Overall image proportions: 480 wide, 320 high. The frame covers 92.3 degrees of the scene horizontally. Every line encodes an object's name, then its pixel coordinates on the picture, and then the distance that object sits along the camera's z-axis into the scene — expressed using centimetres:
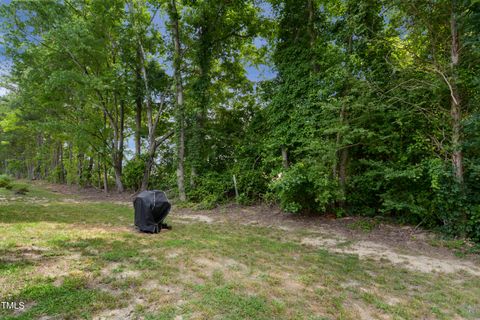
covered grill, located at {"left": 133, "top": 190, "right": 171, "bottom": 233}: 520
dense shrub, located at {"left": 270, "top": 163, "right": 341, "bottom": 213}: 631
